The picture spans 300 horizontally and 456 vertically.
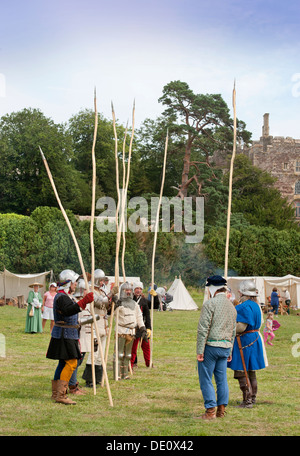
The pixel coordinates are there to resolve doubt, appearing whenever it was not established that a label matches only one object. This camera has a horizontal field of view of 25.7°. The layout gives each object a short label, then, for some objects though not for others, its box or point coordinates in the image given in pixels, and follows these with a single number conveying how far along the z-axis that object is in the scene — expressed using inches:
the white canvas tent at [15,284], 1370.6
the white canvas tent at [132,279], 1373.6
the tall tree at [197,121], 1893.5
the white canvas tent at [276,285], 1320.1
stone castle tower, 2490.2
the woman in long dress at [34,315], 723.4
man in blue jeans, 294.8
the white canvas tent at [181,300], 1328.7
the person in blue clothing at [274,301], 1131.9
